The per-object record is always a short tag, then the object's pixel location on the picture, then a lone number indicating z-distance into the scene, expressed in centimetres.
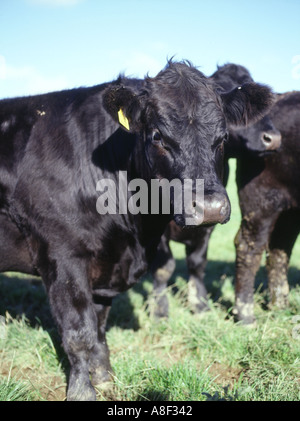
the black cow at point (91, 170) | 309
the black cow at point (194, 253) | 509
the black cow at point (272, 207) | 445
